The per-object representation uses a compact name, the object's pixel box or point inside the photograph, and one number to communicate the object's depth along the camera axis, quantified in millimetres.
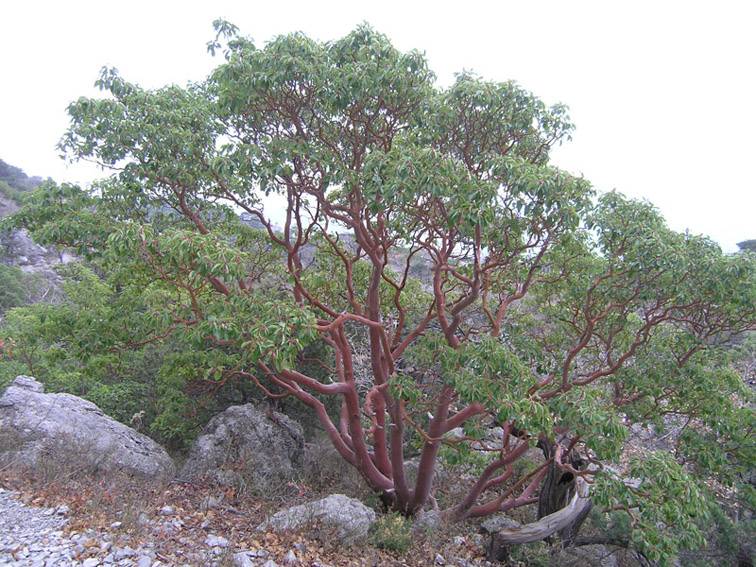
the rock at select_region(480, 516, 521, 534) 7955
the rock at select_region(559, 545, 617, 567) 7609
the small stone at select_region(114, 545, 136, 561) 4781
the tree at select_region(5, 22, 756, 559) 5652
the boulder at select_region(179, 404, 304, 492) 8719
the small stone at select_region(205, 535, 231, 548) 5699
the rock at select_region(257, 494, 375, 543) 6340
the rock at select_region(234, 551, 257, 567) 5246
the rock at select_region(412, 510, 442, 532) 7840
